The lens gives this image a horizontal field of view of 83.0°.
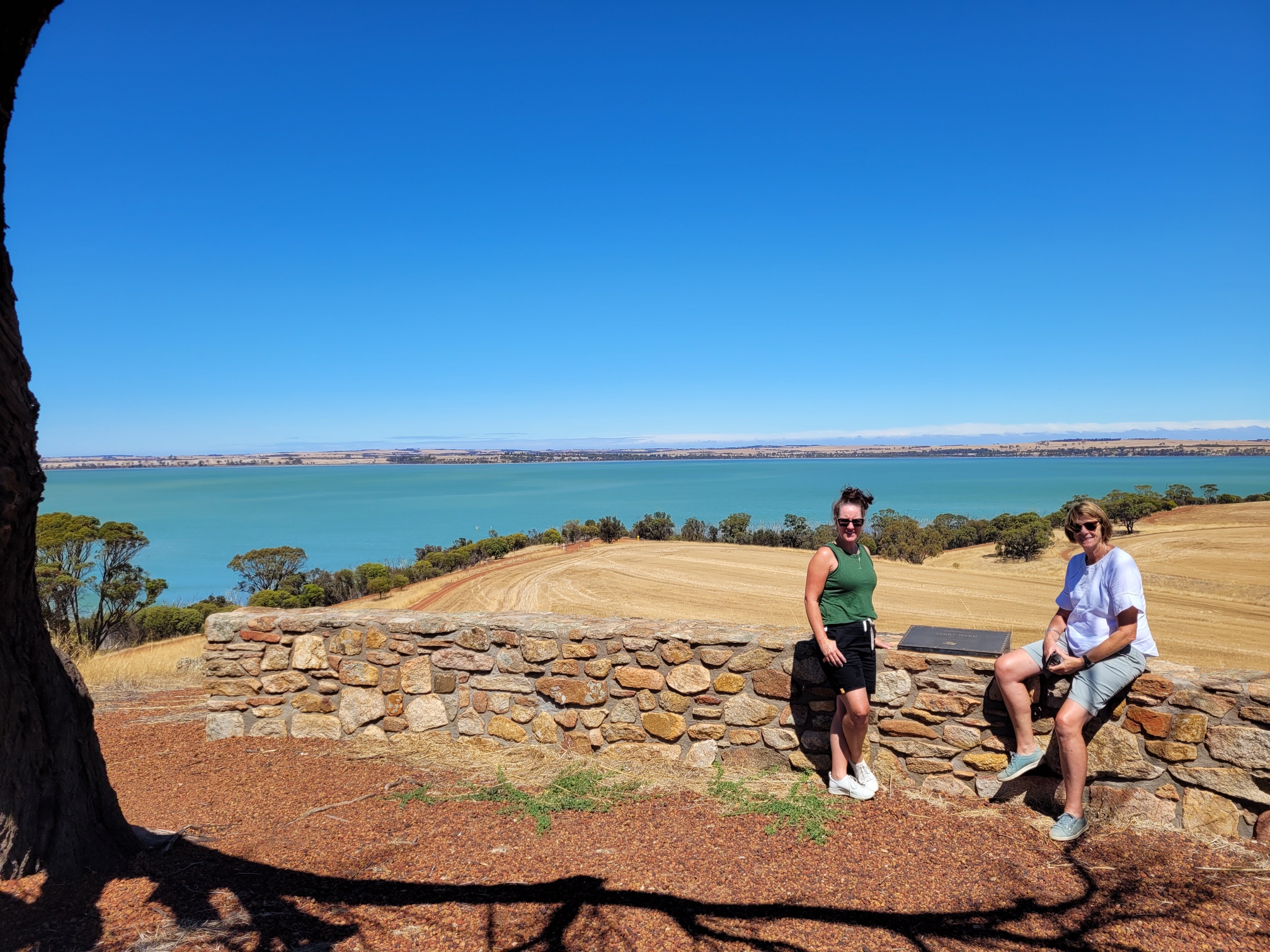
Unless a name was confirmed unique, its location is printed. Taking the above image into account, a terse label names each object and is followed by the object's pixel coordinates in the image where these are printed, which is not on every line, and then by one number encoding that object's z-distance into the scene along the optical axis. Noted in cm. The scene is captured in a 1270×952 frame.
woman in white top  379
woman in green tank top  426
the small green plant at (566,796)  432
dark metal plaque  438
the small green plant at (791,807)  399
